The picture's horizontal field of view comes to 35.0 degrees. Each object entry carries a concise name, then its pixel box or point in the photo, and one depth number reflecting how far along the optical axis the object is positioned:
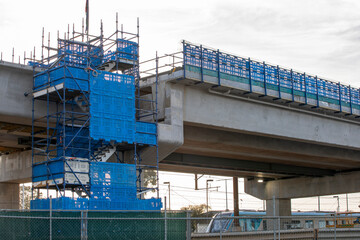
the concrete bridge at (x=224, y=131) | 31.48
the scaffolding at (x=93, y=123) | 28.61
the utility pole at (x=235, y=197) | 59.31
